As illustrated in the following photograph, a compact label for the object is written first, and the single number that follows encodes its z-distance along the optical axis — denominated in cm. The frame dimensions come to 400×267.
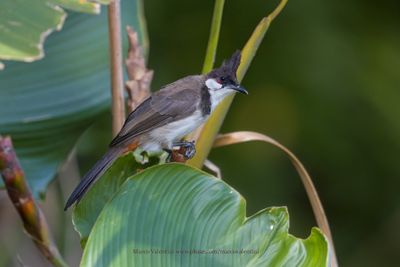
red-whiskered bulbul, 454
